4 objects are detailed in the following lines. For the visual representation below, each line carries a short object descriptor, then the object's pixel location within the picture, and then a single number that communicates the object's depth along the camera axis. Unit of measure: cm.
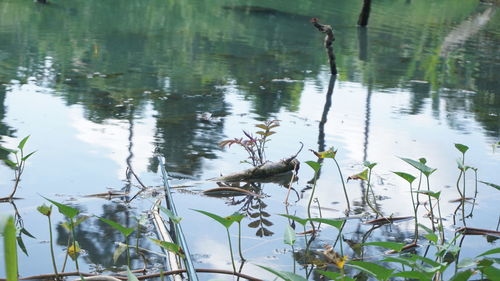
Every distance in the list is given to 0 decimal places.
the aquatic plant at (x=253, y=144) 696
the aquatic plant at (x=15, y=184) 523
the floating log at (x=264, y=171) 684
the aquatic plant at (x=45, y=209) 390
